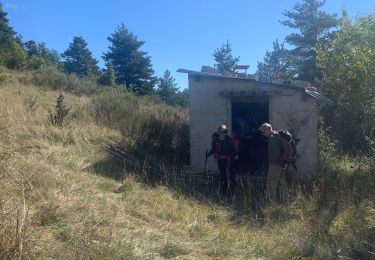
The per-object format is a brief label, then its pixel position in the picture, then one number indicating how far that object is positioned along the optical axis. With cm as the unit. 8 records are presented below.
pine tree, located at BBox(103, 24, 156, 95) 3431
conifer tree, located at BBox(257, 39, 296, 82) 3766
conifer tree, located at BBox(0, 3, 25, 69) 2183
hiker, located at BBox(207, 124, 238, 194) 946
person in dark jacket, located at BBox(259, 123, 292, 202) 840
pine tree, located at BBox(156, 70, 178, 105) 3394
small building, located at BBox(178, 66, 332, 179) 1068
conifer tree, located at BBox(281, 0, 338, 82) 3122
